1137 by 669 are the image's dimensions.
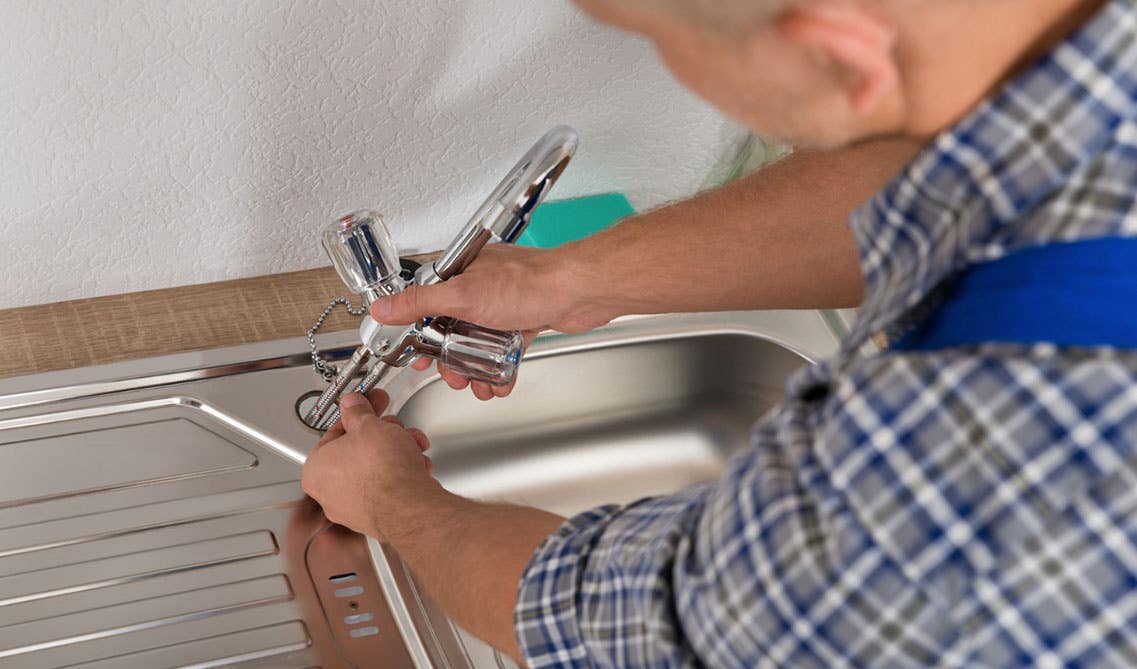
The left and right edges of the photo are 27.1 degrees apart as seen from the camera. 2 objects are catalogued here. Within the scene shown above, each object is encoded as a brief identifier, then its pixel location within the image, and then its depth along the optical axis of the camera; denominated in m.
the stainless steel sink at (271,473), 1.38
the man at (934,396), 1.04
